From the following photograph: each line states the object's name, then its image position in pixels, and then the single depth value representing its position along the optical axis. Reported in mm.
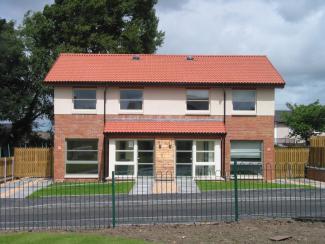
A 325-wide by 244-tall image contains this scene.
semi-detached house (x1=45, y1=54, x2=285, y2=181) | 32406
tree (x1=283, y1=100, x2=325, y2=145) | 58688
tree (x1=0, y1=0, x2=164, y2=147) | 46312
